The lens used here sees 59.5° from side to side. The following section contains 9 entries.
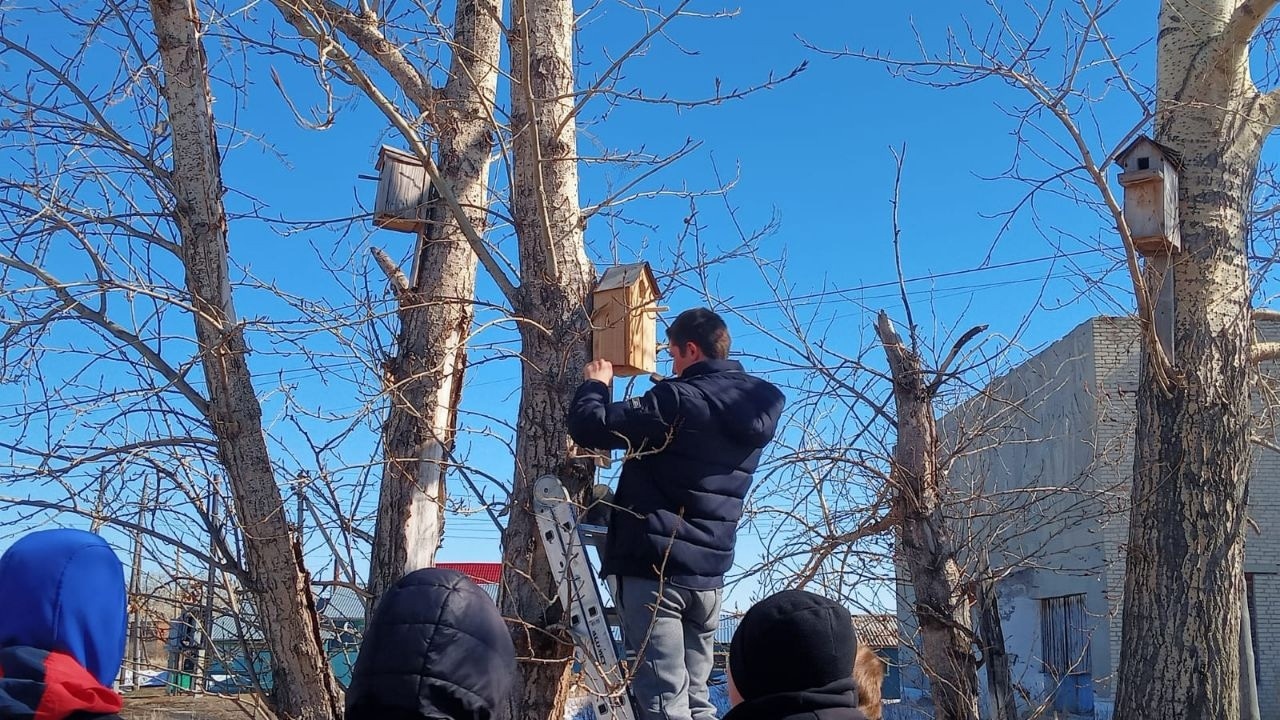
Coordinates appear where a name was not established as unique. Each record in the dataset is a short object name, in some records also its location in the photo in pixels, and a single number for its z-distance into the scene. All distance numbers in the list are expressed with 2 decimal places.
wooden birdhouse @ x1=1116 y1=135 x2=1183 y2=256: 5.31
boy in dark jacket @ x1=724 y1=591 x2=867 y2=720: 2.28
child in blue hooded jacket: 1.84
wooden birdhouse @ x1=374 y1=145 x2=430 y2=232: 4.98
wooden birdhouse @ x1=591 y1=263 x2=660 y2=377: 4.06
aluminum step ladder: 3.65
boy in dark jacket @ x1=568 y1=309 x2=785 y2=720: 3.71
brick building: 14.73
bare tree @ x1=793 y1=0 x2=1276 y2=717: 5.17
